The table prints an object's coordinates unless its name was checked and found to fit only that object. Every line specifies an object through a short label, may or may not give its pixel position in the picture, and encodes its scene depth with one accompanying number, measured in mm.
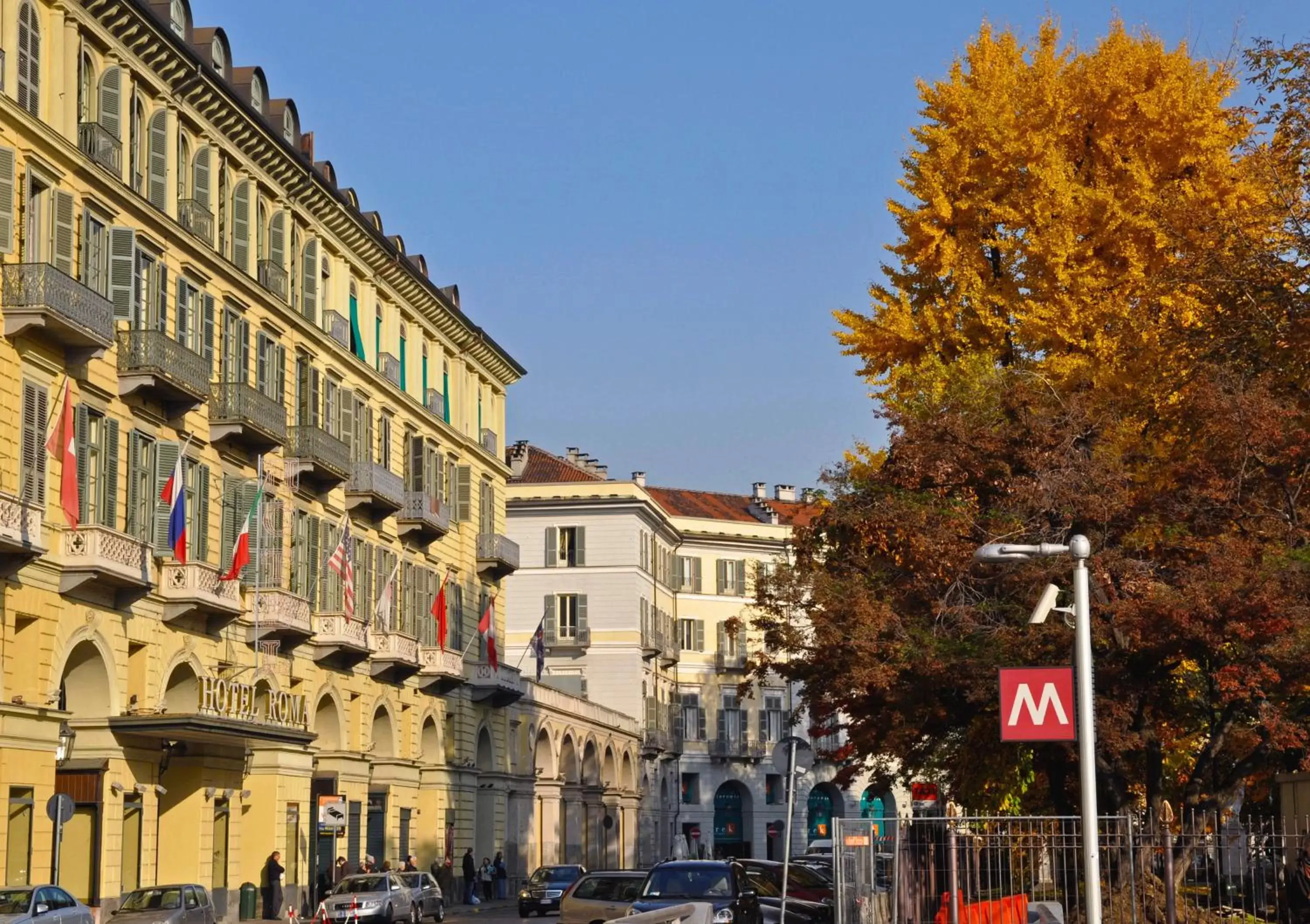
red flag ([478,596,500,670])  66375
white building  95250
